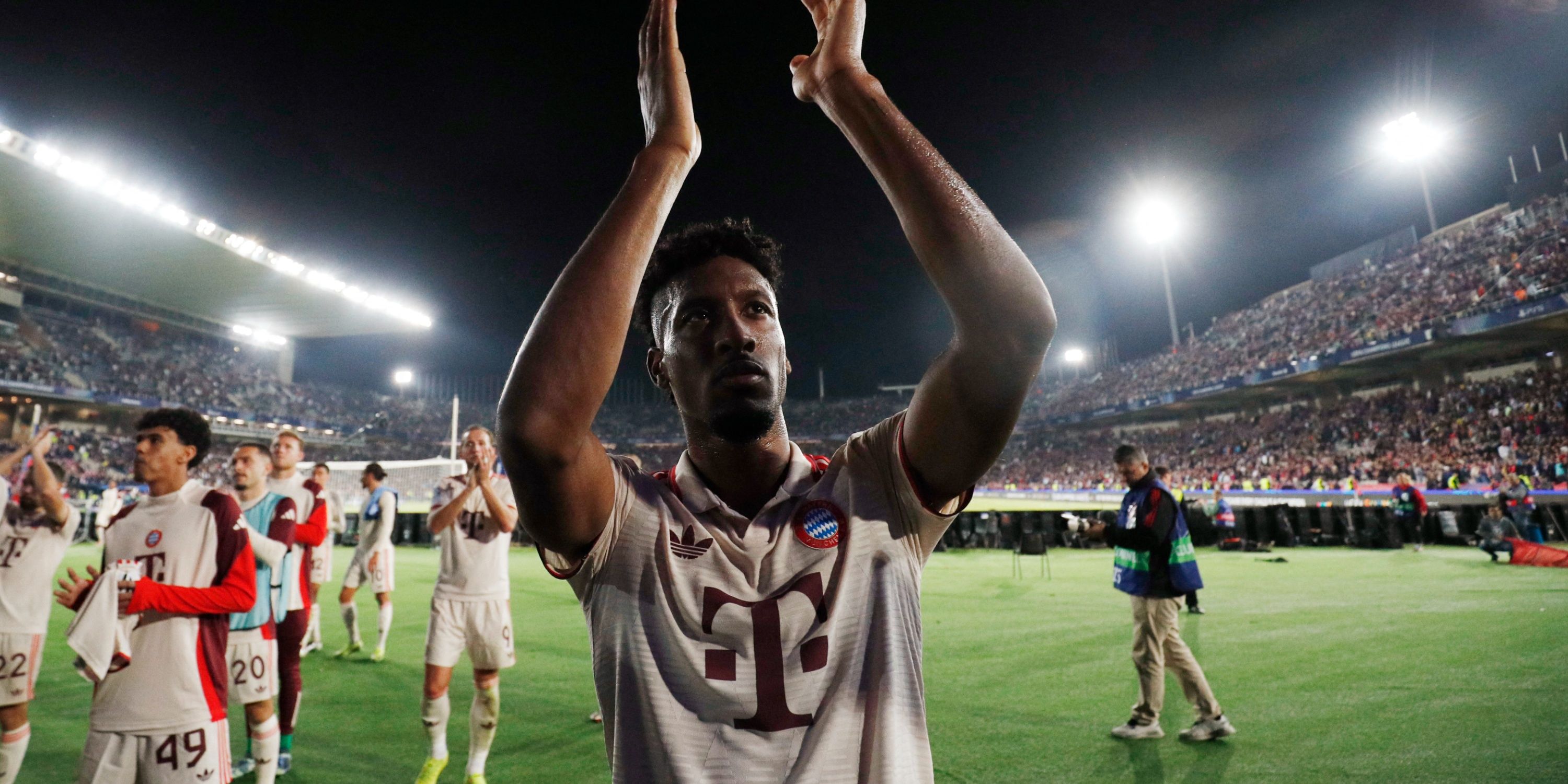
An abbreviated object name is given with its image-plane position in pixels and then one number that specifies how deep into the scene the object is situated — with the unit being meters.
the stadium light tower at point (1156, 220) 39.19
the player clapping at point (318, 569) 8.82
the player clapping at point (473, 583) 5.31
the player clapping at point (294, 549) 5.59
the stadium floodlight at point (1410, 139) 33.59
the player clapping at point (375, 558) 9.23
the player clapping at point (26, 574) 4.89
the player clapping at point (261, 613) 4.81
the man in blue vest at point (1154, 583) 5.60
